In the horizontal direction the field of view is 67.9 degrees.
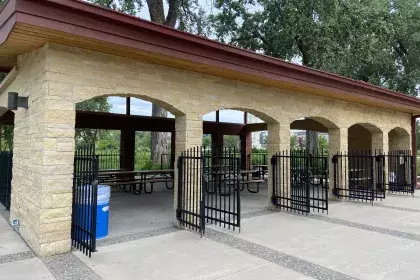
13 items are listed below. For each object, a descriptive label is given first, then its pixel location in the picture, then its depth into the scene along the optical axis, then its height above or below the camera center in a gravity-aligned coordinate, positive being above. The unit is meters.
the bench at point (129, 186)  8.80 -1.17
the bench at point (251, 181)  9.54 -0.88
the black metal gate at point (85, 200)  4.02 -0.66
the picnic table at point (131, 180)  9.31 -0.87
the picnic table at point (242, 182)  5.46 -0.71
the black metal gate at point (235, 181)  5.24 -0.49
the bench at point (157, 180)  9.88 -0.89
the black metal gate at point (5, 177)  7.15 -0.60
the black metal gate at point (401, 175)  10.38 -0.78
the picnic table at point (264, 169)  13.16 -0.74
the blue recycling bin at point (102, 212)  4.94 -0.96
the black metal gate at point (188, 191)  5.52 -0.69
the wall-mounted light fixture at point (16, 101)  4.92 +0.80
